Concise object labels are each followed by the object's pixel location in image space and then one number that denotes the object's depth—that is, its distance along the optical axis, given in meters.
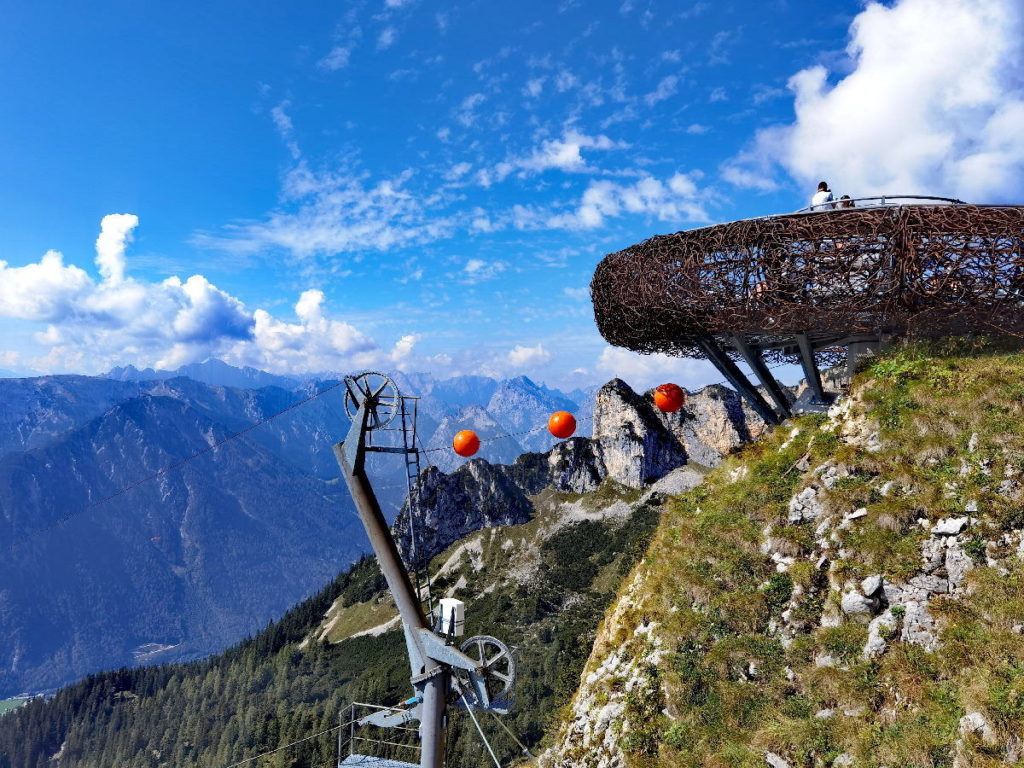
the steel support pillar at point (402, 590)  17.44
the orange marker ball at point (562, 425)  24.27
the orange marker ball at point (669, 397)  26.14
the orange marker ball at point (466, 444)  23.30
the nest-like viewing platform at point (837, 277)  20.11
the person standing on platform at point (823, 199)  23.35
